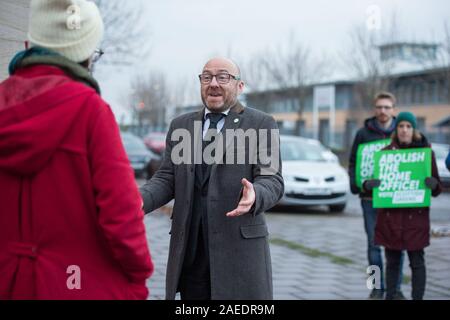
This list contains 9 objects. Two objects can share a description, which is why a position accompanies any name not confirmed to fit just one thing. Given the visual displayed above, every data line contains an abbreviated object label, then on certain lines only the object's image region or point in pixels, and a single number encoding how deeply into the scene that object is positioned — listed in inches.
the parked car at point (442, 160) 767.0
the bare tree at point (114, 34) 695.1
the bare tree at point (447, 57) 1005.2
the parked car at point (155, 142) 1291.8
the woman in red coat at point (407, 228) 236.7
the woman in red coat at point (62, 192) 87.0
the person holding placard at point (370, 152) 266.5
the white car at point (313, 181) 545.0
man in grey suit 133.9
